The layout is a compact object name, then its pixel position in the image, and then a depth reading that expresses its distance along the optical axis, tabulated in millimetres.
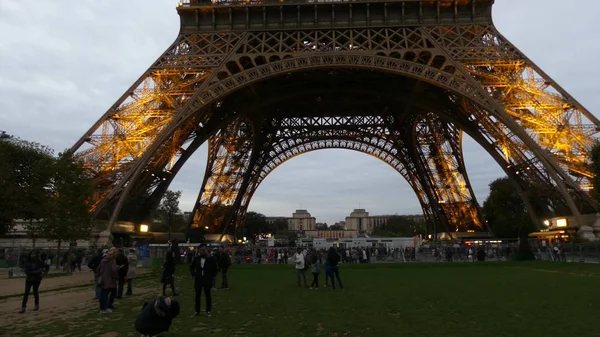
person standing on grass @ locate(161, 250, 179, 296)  14719
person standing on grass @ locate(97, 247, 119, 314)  11570
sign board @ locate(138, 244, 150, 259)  34938
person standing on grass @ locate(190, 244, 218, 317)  10914
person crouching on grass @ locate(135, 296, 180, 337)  6672
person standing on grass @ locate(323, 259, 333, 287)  17547
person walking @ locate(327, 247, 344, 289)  17375
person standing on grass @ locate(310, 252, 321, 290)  17766
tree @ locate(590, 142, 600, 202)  25772
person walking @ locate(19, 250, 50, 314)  12117
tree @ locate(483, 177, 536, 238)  62594
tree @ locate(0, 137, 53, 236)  32781
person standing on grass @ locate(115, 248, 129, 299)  13625
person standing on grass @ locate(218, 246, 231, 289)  18078
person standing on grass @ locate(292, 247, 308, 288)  18350
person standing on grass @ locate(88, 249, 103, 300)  13567
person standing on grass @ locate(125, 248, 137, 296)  15570
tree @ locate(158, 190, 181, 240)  68875
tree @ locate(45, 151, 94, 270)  28672
